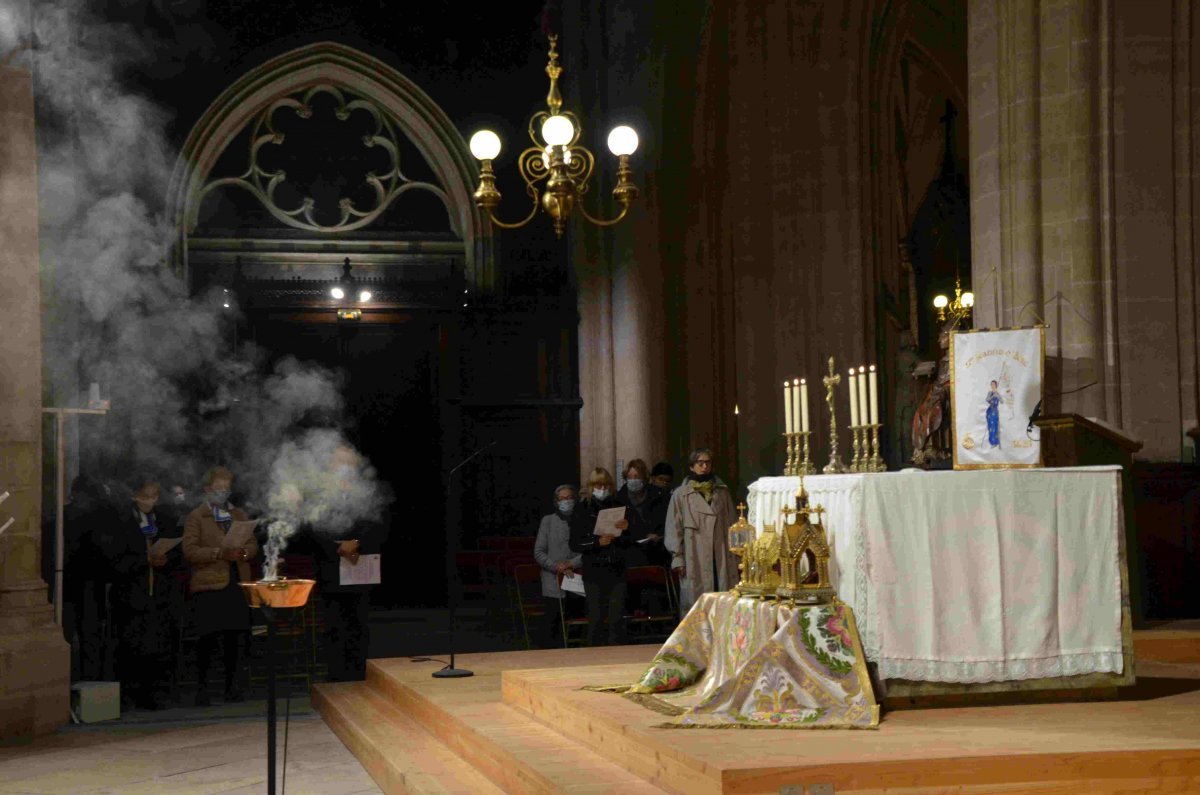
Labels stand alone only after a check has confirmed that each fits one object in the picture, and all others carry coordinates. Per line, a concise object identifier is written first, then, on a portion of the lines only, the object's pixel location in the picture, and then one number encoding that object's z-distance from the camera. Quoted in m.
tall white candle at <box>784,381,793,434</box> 6.70
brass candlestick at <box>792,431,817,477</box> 6.39
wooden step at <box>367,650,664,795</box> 5.30
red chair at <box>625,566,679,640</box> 10.58
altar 5.65
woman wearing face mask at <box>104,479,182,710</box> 9.05
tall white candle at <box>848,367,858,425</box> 6.12
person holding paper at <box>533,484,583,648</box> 10.33
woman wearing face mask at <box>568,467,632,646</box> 9.74
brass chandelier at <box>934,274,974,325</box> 17.00
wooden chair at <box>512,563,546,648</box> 11.53
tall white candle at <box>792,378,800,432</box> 6.57
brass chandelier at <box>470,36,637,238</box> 8.12
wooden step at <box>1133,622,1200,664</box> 7.27
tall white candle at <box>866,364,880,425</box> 5.93
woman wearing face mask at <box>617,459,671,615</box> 10.45
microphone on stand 8.47
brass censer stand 4.85
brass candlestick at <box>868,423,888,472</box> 6.20
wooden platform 4.58
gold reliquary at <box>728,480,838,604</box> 5.89
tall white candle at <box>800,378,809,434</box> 6.29
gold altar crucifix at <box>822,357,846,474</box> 6.26
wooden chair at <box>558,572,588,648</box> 10.17
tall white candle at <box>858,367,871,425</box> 6.07
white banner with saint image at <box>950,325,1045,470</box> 6.62
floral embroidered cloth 5.41
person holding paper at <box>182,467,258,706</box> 9.04
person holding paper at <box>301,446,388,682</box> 9.38
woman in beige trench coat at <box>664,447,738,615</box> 9.77
